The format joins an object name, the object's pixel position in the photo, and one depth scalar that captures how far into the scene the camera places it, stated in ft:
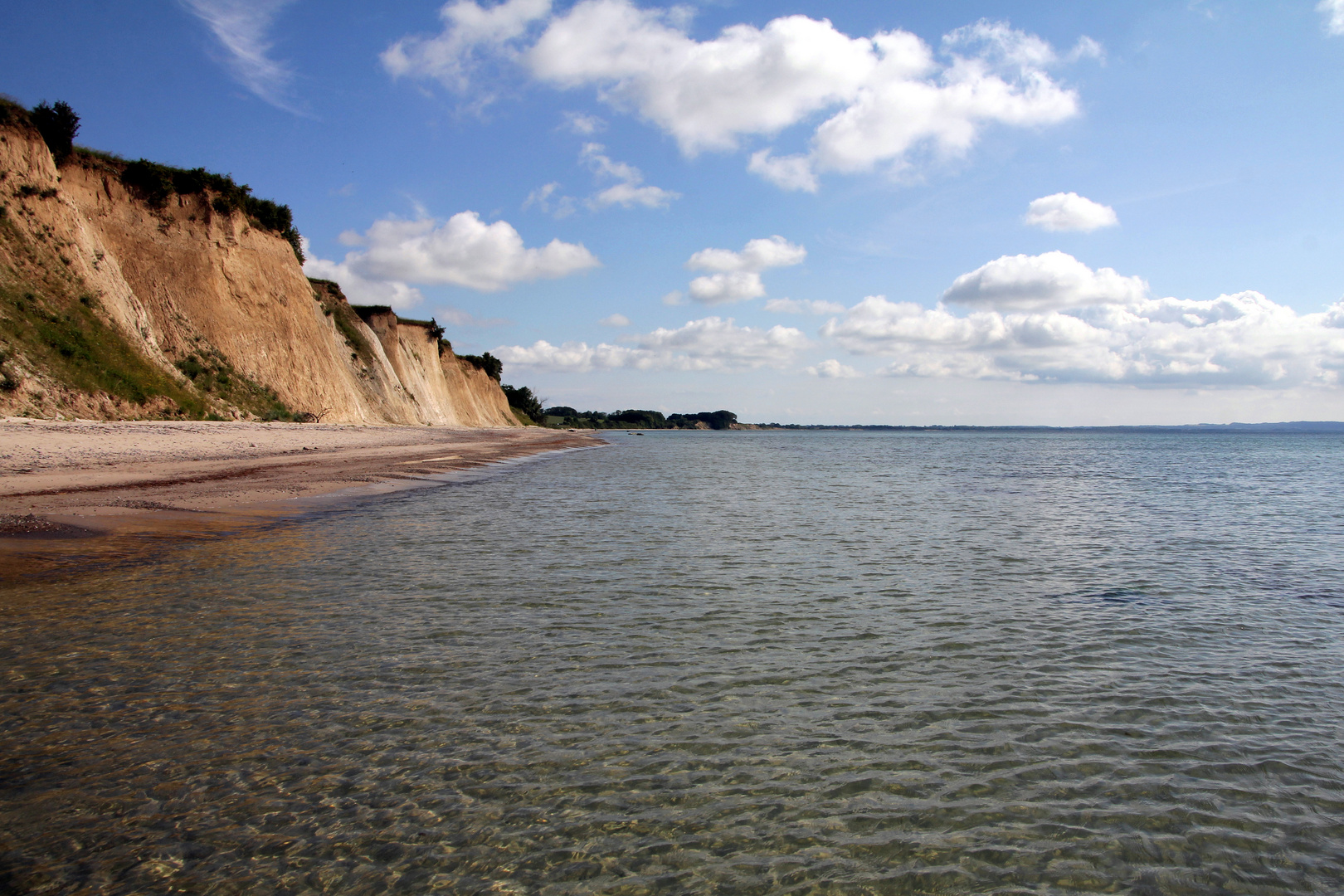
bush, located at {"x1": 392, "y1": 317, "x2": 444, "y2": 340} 249.96
